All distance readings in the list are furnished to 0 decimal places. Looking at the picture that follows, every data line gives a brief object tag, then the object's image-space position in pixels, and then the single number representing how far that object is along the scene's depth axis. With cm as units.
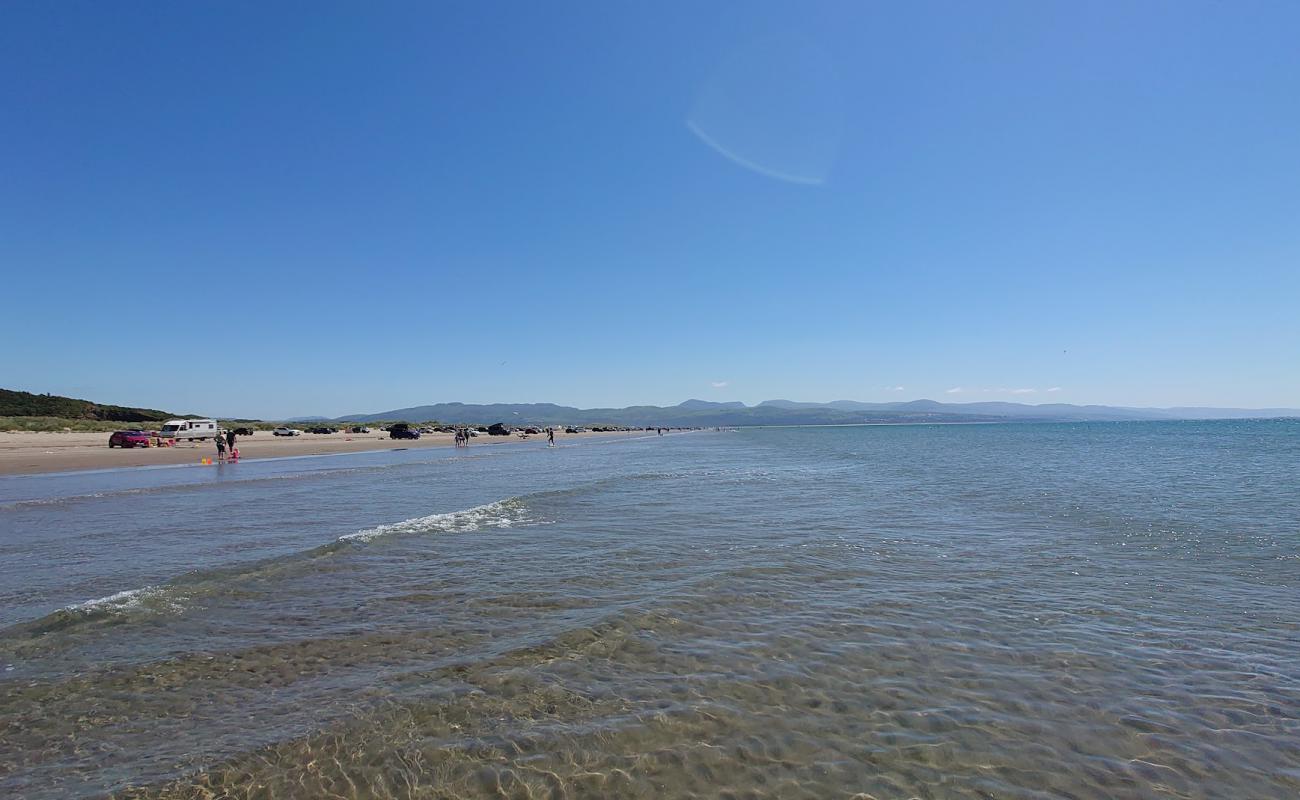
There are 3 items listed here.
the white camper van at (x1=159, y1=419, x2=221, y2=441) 6488
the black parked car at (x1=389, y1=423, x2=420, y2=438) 9103
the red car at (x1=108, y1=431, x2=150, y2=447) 5466
